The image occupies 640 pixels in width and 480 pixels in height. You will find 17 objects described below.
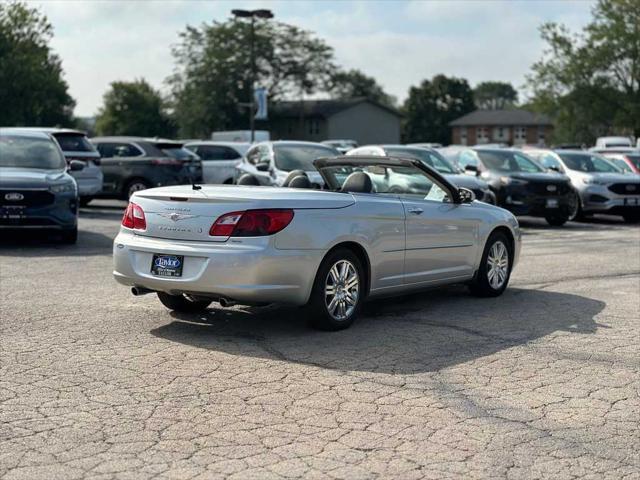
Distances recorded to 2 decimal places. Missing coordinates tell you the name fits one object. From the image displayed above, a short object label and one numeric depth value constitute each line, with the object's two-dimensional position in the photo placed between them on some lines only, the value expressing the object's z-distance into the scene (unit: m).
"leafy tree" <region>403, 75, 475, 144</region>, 117.00
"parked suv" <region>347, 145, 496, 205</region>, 18.50
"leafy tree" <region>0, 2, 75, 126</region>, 50.34
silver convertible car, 7.21
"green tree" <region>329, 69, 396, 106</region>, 85.44
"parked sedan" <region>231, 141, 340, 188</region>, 18.11
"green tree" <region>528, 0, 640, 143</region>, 61.59
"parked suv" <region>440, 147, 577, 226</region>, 19.52
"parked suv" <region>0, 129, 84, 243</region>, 13.15
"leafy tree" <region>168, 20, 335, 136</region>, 80.00
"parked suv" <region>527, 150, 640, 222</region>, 20.81
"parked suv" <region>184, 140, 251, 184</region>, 25.80
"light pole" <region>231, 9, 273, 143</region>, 42.81
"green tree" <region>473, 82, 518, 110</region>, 181.51
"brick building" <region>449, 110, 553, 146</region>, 115.72
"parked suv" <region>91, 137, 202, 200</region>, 22.23
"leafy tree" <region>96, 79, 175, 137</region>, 100.69
